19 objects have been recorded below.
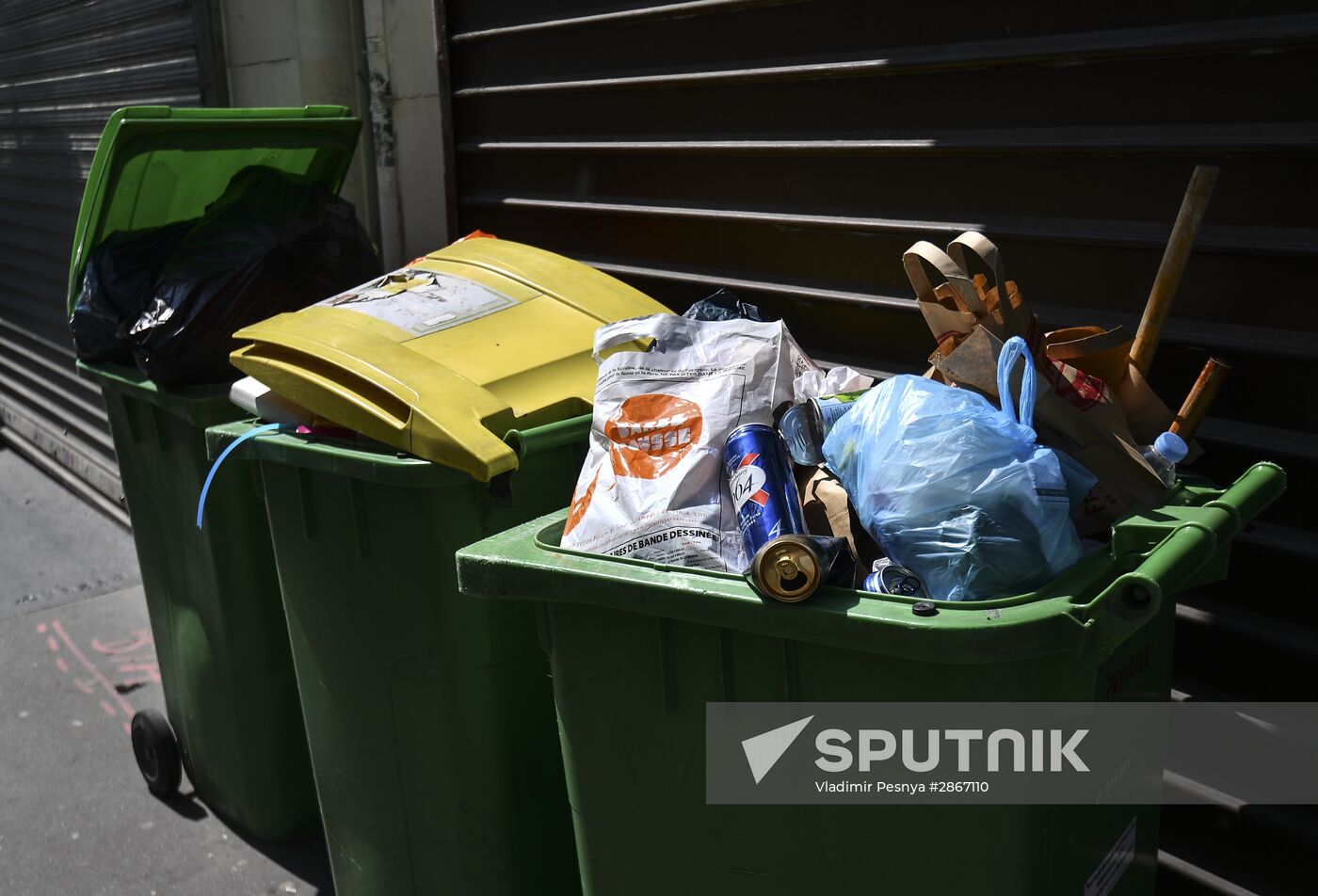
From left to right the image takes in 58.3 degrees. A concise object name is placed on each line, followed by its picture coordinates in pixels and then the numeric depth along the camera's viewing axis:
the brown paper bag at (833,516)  1.88
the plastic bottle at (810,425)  2.05
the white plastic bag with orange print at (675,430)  1.90
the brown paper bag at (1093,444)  1.90
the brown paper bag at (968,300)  2.02
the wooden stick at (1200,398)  2.17
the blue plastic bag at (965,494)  1.64
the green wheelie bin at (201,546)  3.17
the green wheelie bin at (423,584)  2.34
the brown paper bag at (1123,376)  2.11
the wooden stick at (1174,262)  2.13
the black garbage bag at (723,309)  2.59
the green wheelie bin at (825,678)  1.57
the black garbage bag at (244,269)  3.08
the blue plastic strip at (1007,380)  1.79
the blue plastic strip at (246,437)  2.60
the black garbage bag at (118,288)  3.26
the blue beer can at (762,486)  1.84
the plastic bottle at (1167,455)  1.99
